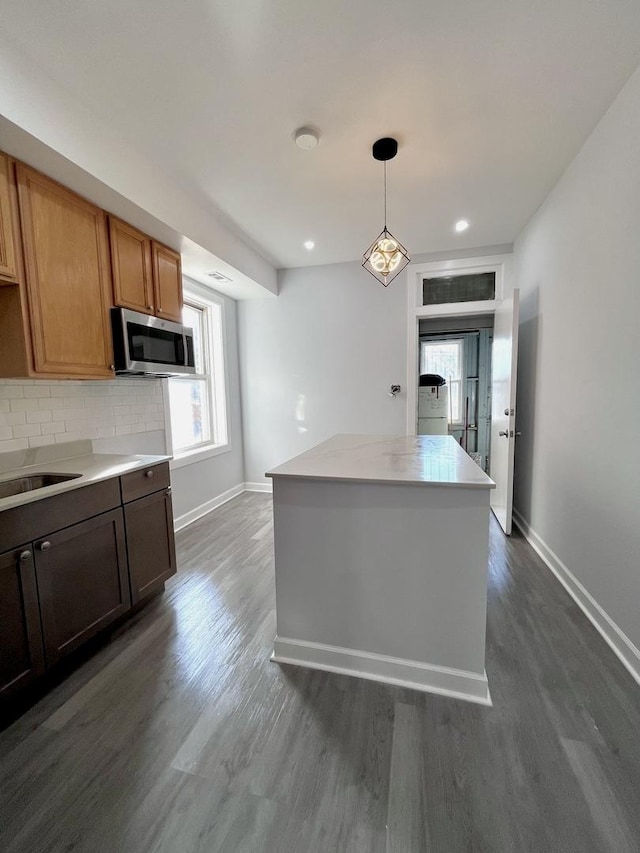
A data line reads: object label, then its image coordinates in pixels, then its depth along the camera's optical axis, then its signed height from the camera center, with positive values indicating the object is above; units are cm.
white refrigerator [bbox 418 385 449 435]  492 -24
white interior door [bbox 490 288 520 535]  283 -13
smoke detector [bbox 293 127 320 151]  189 +142
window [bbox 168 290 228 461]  348 +4
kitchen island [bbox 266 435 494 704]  139 -76
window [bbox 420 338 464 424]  537 +45
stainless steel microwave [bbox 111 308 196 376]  217 +36
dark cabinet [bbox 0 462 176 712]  135 -79
